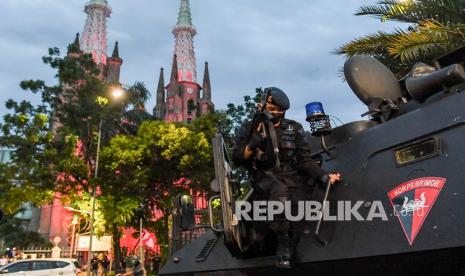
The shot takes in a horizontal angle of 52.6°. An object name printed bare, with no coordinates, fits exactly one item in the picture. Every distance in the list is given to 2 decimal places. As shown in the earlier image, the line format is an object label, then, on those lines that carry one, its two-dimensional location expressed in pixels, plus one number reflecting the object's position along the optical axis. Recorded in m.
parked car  18.26
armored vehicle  2.41
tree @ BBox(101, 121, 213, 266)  24.59
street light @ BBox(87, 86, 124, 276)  21.88
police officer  3.34
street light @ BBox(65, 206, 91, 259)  29.10
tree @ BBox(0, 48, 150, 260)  23.14
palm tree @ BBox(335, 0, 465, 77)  9.66
